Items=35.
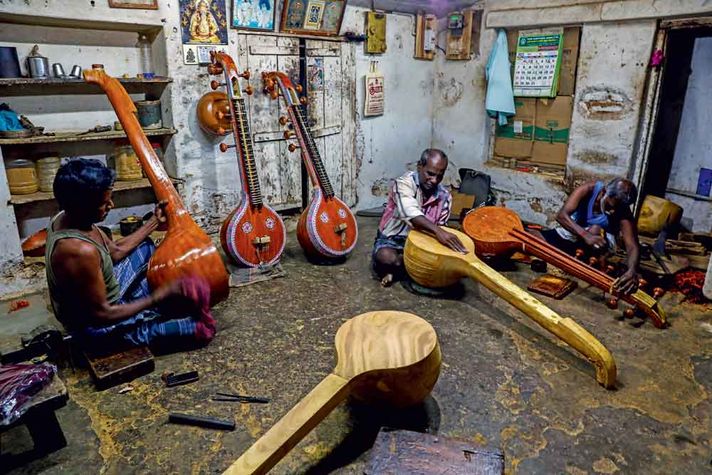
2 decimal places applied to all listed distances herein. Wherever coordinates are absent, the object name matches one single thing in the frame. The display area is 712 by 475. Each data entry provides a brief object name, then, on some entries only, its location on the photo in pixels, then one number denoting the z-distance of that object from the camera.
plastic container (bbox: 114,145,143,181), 4.32
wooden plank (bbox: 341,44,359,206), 5.48
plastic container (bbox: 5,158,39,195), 3.78
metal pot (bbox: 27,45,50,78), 3.71
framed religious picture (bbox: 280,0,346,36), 4.75
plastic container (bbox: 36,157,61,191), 3.93
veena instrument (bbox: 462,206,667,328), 3.36
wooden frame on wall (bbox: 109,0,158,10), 3.89
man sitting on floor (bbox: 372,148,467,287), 3.66
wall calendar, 5.24
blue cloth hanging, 5.61
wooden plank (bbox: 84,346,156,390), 2.64
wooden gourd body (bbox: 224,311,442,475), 1.92
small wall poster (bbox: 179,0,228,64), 4.29
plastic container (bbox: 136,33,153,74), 4.45
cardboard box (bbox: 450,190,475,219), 5.84
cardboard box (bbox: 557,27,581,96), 5.12
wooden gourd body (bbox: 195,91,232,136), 4.50
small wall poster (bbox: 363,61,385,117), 5.70
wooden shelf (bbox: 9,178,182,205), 3.75
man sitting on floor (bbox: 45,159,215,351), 2.40
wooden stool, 2.06
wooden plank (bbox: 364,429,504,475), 1.86
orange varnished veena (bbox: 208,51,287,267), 4.05
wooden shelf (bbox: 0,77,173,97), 3.63
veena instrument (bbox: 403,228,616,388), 2.72
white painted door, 4.89
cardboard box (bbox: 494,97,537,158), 5.68
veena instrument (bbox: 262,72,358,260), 4.27
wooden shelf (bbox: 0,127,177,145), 3.64
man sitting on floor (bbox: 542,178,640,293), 3.74
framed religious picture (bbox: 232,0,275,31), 4.51
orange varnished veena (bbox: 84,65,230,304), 2.98
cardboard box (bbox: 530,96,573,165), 5.37
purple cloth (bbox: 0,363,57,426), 2.00
